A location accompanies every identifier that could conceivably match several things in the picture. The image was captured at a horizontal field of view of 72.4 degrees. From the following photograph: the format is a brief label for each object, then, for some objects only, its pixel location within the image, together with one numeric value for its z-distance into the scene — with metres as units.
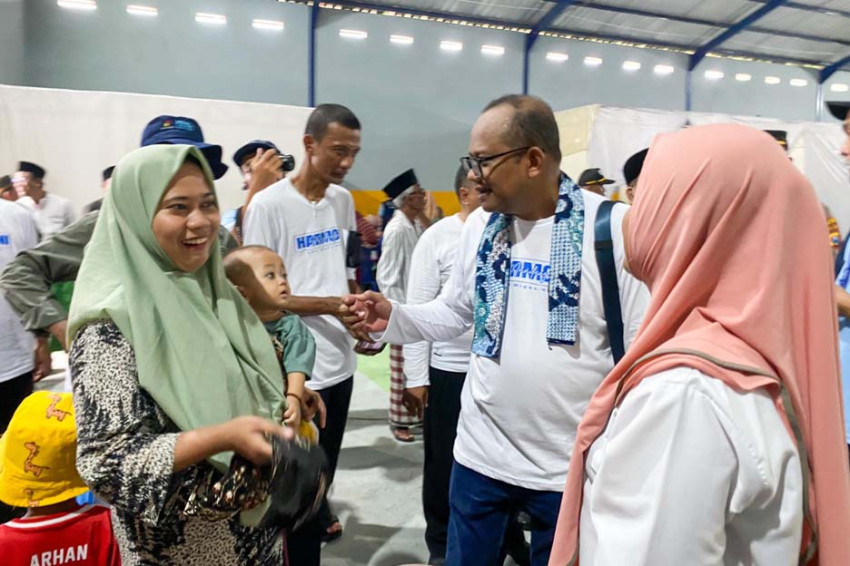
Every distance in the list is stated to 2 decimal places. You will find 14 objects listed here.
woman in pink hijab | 0.82
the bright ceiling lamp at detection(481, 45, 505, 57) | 12.15
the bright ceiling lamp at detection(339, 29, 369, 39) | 11.09
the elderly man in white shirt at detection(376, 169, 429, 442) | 4.58
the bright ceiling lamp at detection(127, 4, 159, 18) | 9.77
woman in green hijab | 1.13
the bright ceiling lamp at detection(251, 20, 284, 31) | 10.48
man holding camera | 2.99
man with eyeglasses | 1.72
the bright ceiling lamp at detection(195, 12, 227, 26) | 10.10
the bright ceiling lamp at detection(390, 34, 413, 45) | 11.48
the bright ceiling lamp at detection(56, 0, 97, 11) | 9.32
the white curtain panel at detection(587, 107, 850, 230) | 8.26
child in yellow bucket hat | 1.54
